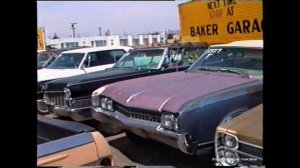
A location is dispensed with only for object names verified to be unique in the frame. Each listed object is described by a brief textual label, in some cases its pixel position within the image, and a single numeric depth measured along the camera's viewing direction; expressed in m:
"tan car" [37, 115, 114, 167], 1.87
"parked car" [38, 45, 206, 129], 6.29
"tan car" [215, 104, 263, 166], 2.77
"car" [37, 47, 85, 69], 13.17
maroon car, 3.83
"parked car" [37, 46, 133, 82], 8.66
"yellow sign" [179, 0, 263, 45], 7.52
